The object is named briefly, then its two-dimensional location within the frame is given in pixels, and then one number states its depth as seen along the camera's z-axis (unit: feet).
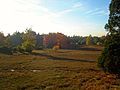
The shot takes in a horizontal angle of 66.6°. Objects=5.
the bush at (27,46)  122.97
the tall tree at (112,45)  40.87
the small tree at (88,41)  211.26
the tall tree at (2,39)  152.46
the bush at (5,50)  122.48
